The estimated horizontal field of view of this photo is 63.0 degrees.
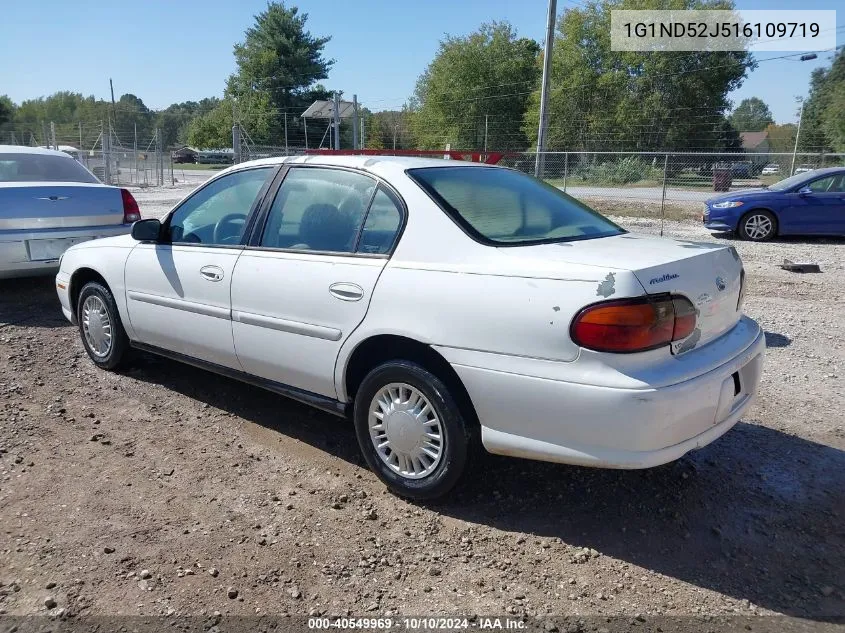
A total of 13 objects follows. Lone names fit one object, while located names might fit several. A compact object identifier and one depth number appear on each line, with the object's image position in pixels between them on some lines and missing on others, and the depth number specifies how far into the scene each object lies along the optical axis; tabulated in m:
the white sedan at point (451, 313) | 2.67
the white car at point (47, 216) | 6.39
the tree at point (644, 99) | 39.56
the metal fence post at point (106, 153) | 22.72
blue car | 12.23
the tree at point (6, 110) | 67.40
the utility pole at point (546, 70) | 19.97
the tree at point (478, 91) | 44.47
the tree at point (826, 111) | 44.08
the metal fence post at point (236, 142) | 16.88
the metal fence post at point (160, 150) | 26.34
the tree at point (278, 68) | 48.47
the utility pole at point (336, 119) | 18.99
